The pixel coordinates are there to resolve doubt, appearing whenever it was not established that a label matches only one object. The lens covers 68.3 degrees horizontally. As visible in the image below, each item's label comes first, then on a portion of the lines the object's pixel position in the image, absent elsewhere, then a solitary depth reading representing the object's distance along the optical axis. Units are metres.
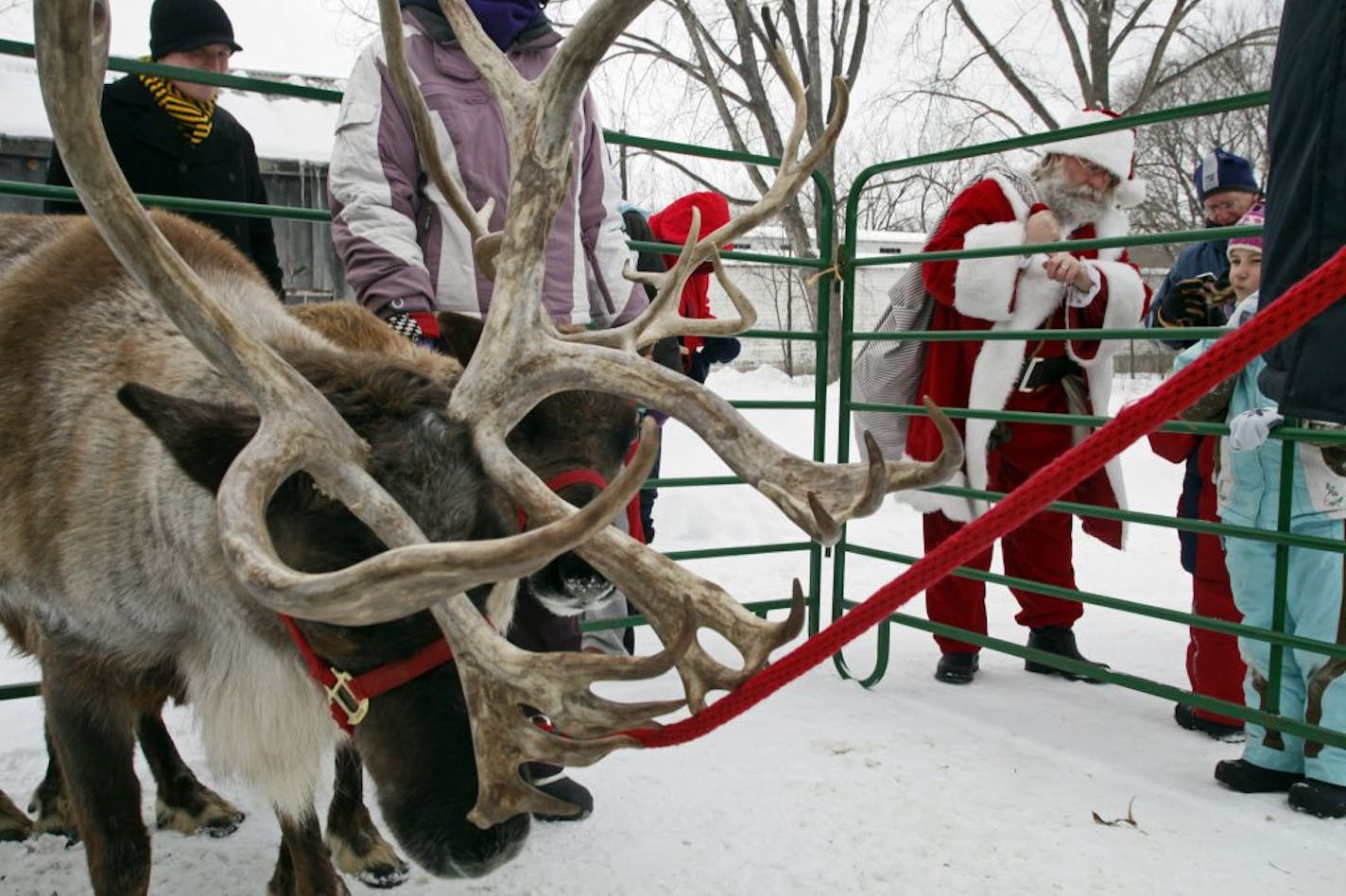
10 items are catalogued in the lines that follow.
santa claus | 3.96
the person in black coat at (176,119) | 3.39
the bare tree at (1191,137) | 18.48
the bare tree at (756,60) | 15.45
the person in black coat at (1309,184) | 1.48
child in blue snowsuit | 2.98
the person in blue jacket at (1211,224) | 4.14
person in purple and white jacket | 2.86
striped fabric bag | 4.24
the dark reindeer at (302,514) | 1.56
